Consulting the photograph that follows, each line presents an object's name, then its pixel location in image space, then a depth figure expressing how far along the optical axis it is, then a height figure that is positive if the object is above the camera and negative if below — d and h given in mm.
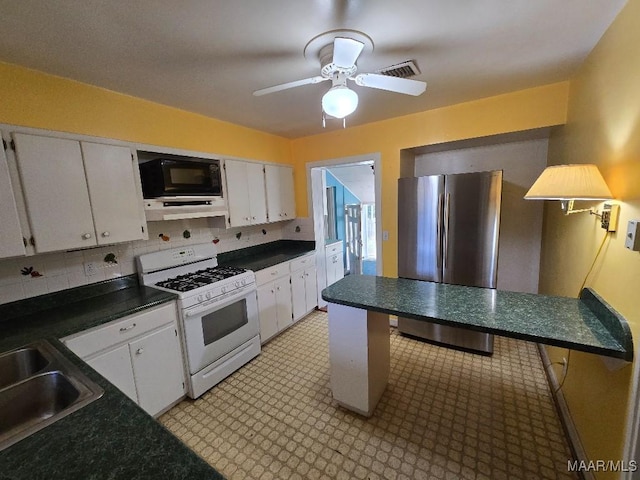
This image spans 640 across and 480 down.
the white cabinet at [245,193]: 2795 +194
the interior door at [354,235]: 5324 -601
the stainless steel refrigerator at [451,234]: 2426 -328
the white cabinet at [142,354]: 1634 -926
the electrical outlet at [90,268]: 2035 -385
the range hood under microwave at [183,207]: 2164 +58
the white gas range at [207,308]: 2129 -829
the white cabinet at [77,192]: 1599 +177
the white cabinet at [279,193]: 3287 +204
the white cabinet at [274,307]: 2859 -1105
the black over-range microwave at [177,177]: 2115 +314
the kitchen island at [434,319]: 1220 -637
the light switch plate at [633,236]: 1070 -184
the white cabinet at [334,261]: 4069 -890
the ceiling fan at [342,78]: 1386 +702
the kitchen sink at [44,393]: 1049 -706
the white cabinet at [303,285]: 3340 -1030
